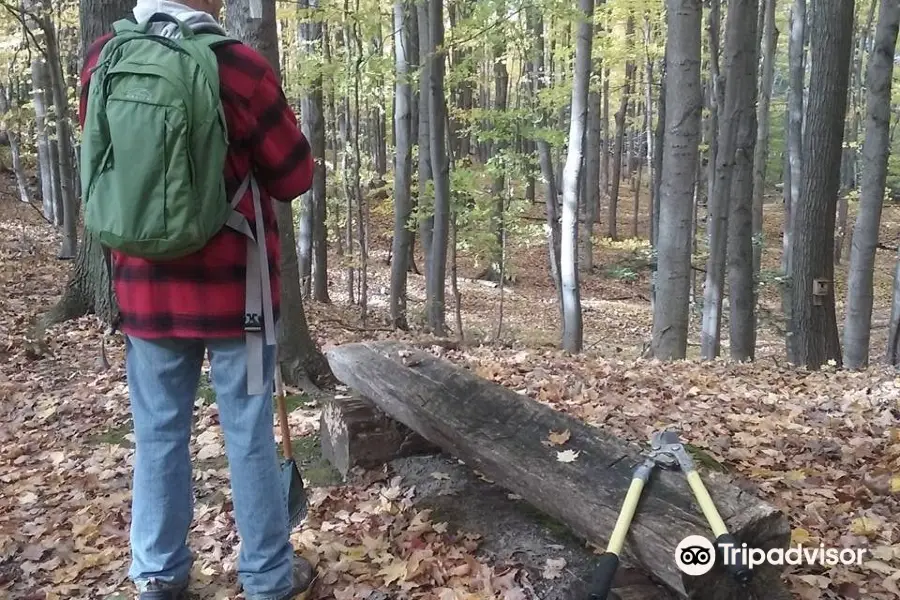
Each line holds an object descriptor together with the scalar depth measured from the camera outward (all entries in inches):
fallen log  88.8
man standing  90.0
